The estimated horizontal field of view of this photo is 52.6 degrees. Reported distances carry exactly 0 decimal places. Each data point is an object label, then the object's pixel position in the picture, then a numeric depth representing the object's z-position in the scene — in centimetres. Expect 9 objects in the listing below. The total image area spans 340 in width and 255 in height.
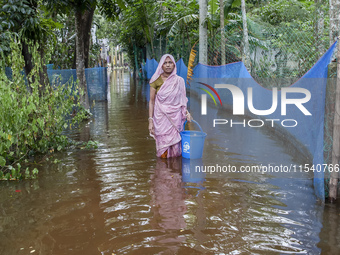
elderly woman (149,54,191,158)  577
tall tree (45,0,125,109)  964
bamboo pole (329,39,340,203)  369
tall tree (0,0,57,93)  593
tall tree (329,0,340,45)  469
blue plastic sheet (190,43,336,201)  390
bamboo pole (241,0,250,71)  1049
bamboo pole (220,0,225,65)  1148
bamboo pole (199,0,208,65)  1235
